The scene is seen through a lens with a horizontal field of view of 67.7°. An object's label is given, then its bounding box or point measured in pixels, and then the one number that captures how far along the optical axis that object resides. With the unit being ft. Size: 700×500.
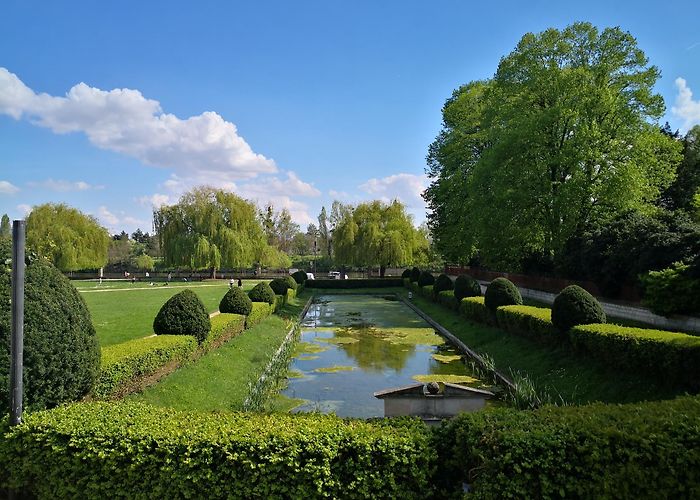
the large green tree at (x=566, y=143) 74.49
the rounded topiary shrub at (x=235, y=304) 57.88
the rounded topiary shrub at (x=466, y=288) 77.00
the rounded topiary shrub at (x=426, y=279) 118.11
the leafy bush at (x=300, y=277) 144.25
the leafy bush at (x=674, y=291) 48.65
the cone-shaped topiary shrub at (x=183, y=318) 39.88
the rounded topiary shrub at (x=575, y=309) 41.16
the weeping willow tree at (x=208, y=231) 161.79
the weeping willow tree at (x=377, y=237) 157.79
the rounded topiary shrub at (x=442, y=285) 97.35
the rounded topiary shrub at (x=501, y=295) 59.36
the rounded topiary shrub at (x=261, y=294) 74.28
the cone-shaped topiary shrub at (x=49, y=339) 18.48
